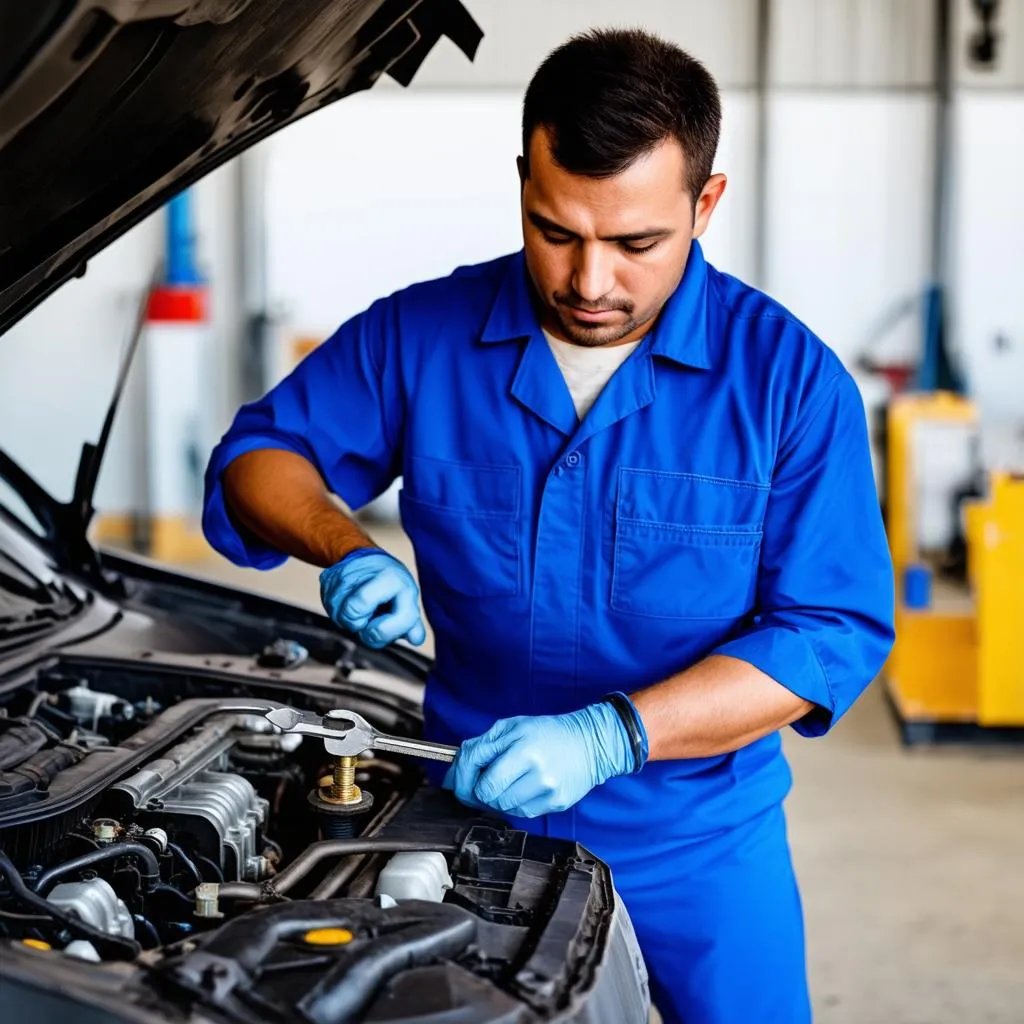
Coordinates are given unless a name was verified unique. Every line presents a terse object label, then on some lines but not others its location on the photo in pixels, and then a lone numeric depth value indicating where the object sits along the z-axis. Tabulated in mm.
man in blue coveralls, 1664
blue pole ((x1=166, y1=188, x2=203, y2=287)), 7008
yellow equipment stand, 4324
